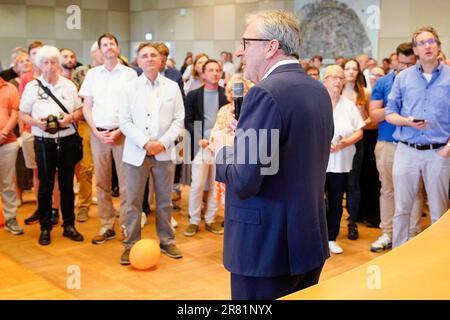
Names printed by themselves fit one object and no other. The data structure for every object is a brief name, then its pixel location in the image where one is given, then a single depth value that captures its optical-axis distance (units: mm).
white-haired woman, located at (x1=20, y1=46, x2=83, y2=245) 4551
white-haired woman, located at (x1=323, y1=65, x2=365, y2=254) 4594
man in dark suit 1881
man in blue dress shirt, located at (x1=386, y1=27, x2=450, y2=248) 3824
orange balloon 4062
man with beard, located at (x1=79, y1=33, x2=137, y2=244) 4508
